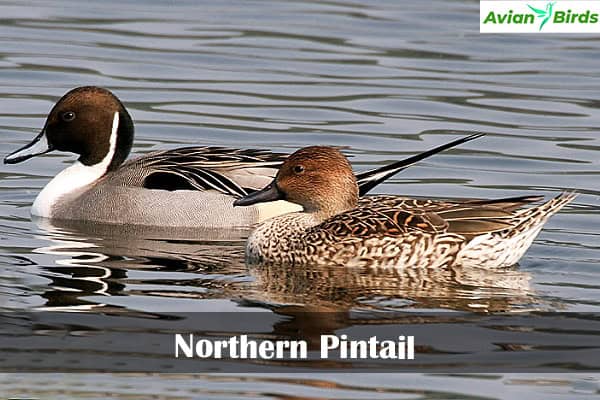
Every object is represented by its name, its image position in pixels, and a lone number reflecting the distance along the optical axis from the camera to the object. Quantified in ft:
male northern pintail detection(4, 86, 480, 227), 74.49
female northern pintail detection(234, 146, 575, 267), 63.93
